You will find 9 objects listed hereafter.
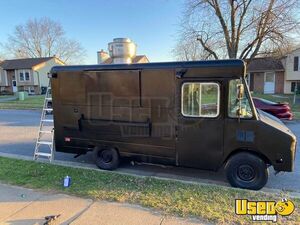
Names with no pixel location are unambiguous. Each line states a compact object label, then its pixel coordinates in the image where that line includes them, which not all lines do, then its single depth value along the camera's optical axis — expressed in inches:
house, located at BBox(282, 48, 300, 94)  1171.3
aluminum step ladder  259.3
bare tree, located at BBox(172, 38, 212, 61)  903.1
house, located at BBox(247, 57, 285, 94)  1229.9
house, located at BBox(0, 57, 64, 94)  1729.8
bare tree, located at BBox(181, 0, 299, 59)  745.0
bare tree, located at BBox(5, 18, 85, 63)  2427.4
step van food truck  189.3
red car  470.6
